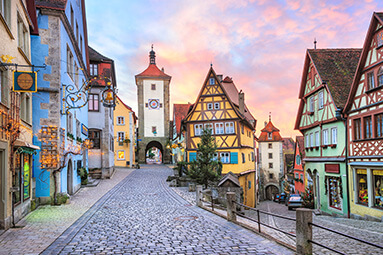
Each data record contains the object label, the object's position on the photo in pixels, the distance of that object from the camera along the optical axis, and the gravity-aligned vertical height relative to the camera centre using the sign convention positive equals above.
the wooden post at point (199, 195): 15.77 -2.27
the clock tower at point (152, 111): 57.56 +5.67
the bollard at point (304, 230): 7.05 -1.76
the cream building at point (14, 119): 10.29 +0.97
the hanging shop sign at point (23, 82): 10.41 +1.96
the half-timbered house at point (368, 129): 16.39 +0.62
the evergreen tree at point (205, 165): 23.41 -1.39
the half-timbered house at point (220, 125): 32.69 +1.87
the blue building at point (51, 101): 15.92 +2.16
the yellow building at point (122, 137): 47.56 +1.23
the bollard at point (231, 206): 11.44 -2.01
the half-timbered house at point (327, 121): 19.97 +1.34
